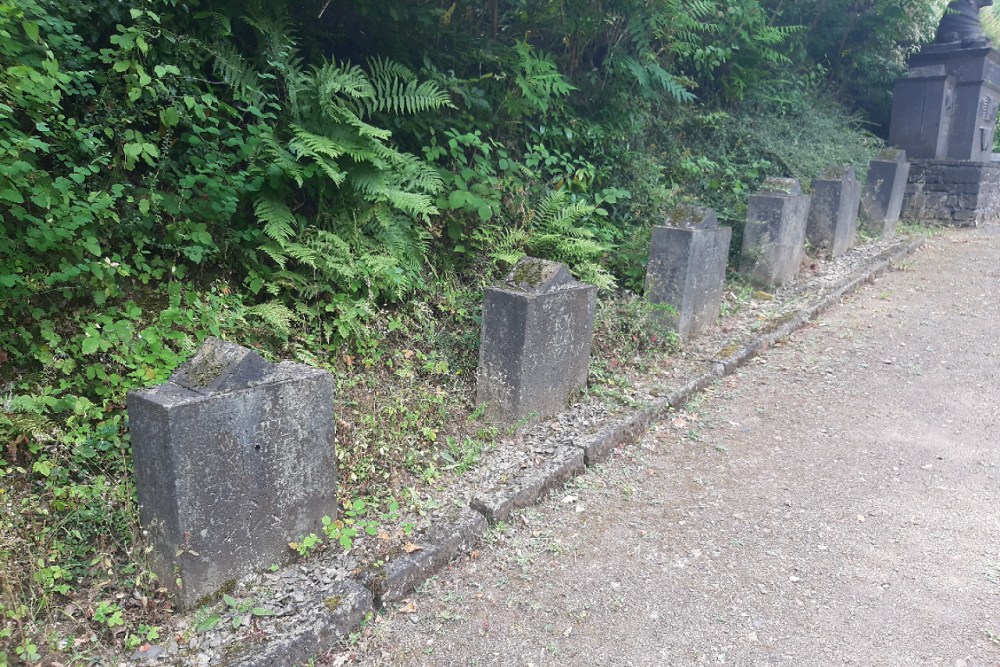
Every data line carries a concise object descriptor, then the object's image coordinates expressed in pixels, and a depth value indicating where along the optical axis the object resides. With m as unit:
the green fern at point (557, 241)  5.18
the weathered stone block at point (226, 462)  2.48
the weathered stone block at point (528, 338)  4.13
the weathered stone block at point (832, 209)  8.62
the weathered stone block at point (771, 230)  7.35
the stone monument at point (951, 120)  12.05
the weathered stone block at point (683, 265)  5.68
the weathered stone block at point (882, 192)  10.17
